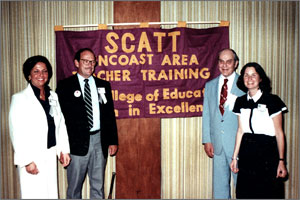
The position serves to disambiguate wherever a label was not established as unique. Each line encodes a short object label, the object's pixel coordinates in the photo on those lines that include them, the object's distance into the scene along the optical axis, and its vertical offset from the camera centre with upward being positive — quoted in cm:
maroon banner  311 +35
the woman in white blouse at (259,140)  250 -47
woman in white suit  244 -39
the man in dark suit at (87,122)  274 -32
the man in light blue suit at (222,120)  276 -31
